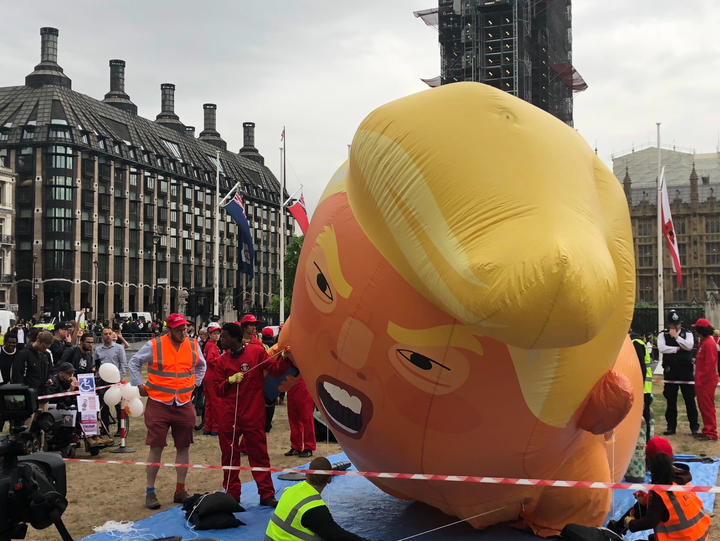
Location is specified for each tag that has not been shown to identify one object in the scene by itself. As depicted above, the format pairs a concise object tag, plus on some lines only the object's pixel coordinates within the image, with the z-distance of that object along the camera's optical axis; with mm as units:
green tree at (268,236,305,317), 73562
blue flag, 25547
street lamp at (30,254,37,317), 57075
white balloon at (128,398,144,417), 10594
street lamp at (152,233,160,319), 72388
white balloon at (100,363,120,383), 10367
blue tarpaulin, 6129
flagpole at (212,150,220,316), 35062
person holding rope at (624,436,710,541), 4891
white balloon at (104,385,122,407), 10203
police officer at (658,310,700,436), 12484
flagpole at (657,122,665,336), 25933
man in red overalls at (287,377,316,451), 10461
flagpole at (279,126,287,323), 29278
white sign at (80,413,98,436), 10336
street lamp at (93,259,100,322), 65044
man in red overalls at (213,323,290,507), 7305
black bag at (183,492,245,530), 6695
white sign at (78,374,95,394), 10550
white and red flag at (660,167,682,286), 24594
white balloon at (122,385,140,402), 10273
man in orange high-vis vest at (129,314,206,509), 7609
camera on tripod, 4035
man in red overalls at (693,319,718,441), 11836
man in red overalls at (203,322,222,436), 11657
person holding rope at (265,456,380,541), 4766
